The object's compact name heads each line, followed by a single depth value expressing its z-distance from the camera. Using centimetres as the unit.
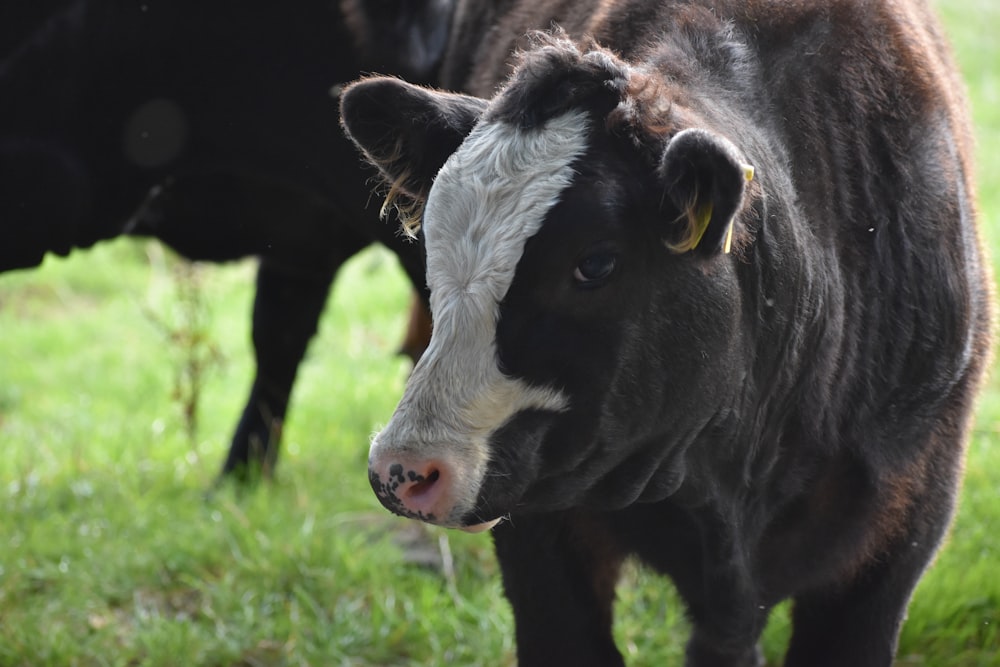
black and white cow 450
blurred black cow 775
